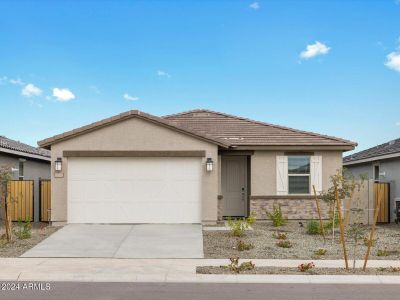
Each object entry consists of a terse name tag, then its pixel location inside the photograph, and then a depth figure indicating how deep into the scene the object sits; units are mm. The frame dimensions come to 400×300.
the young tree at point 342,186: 13909
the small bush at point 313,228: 16000
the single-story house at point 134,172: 17047
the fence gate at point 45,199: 19234
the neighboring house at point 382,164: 21094
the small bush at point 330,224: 16573
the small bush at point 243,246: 12791
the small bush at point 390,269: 10386
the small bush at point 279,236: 14765
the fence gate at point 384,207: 20962
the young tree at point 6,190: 14125
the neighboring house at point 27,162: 20647
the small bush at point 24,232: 14544
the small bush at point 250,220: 16144
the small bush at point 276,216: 18047
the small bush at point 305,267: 10303
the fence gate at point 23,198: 19609
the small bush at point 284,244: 13383
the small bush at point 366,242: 13609
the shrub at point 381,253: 12429
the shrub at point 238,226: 15101
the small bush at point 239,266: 10250
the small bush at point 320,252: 12352
